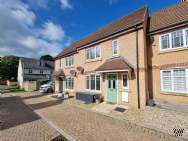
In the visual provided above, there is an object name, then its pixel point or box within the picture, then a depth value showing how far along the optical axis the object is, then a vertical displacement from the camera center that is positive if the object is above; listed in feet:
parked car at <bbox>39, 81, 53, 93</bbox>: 68.98 -9.54
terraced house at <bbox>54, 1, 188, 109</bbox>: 25.72 +3.78
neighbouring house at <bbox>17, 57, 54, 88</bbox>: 116.73 +5.54
